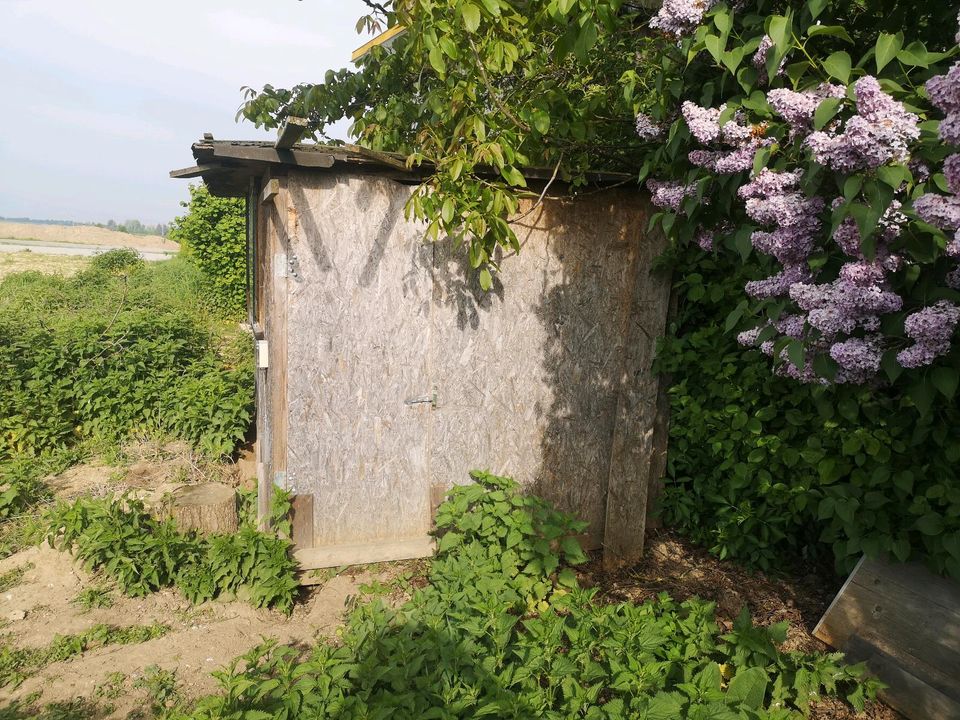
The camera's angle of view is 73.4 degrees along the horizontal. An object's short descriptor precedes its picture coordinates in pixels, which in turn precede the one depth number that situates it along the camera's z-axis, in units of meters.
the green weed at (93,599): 4.04
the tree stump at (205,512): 4.43
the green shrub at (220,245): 12.87
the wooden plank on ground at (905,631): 3.10
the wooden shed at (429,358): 4.12
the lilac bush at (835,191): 2.04
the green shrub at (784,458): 3.12
